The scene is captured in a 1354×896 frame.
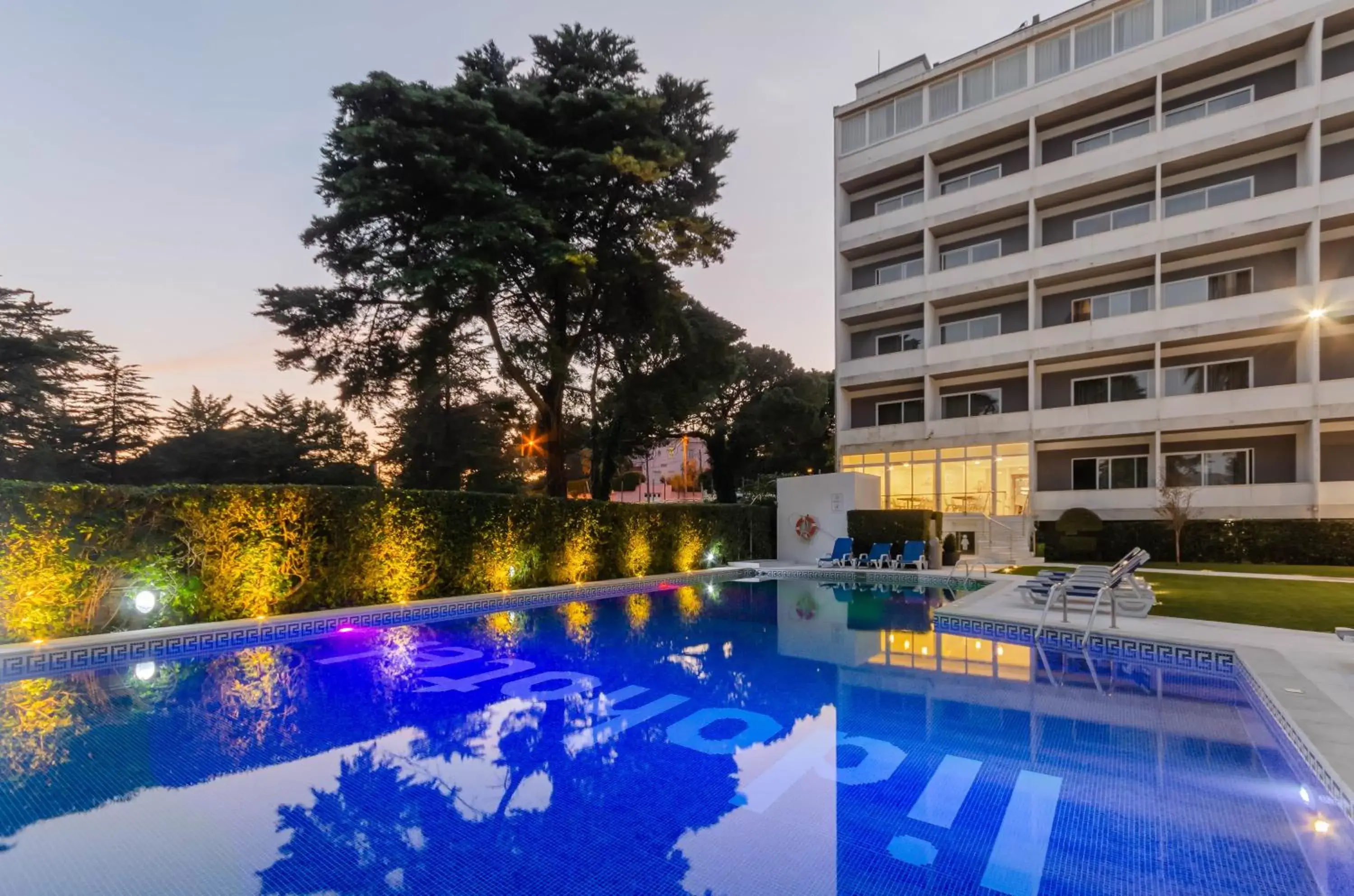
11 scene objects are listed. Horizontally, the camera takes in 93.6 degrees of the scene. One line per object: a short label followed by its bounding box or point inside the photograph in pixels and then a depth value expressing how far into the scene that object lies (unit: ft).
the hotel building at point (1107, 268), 63.10
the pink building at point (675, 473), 141.59
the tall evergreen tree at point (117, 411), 104.06
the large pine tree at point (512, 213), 46.55
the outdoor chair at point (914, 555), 58.18
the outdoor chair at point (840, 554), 61.26
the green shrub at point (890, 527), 60.90
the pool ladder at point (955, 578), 50.72
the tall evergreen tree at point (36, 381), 78.59
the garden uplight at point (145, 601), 29.48
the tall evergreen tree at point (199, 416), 115.34
